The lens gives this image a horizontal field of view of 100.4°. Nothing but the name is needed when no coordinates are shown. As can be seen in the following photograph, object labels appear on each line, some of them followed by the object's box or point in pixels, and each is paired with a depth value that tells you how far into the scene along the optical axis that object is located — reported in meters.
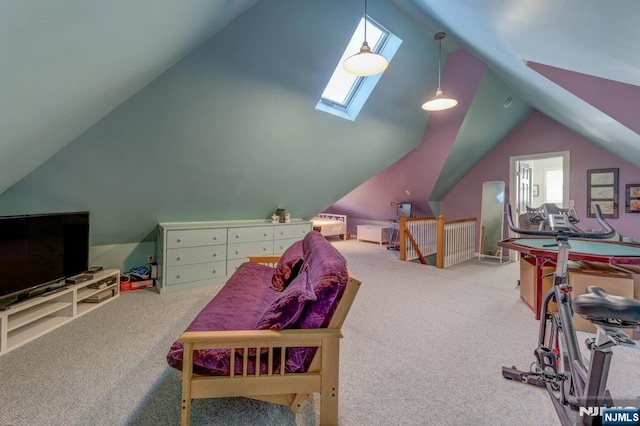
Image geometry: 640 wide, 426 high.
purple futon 1.24
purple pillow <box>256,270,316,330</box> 1.30
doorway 4.89
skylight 3.31
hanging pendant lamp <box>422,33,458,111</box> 3.16
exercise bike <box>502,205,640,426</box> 1.11
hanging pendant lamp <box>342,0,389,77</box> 2.24
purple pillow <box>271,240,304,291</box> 2.24
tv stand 2.07
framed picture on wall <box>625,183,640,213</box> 4.09
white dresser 3.36
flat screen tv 2.13
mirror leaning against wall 5.71
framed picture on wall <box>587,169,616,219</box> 4.33
